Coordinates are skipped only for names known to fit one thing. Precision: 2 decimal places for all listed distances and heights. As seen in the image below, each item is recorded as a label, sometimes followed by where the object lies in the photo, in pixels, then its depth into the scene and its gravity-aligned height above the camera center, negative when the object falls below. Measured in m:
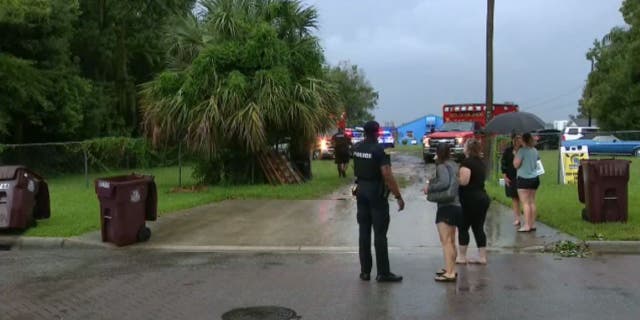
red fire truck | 25.69 +0.71
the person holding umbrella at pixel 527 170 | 10.33 -0.46
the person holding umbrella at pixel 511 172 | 10.84 -0.51
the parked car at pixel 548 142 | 35.27 -0.10
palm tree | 17.11 +1.54
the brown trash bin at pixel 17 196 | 10.90 -0.83
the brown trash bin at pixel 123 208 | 10.13 -0.96
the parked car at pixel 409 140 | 63.97 +0.16
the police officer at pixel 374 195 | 7.46 -0.59
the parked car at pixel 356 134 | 35.47 +0.44
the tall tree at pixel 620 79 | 39.44 +3.69
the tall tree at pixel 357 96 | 68.75 +5.04
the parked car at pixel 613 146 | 31.67 -0.32
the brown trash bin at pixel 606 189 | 10.38 -0.77
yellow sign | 16.86 -0.51
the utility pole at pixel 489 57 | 19.46 +2.43
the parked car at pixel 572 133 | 36.91 +0.41
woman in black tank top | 8.03 -0.67
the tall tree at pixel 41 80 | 22.86 +2.38
